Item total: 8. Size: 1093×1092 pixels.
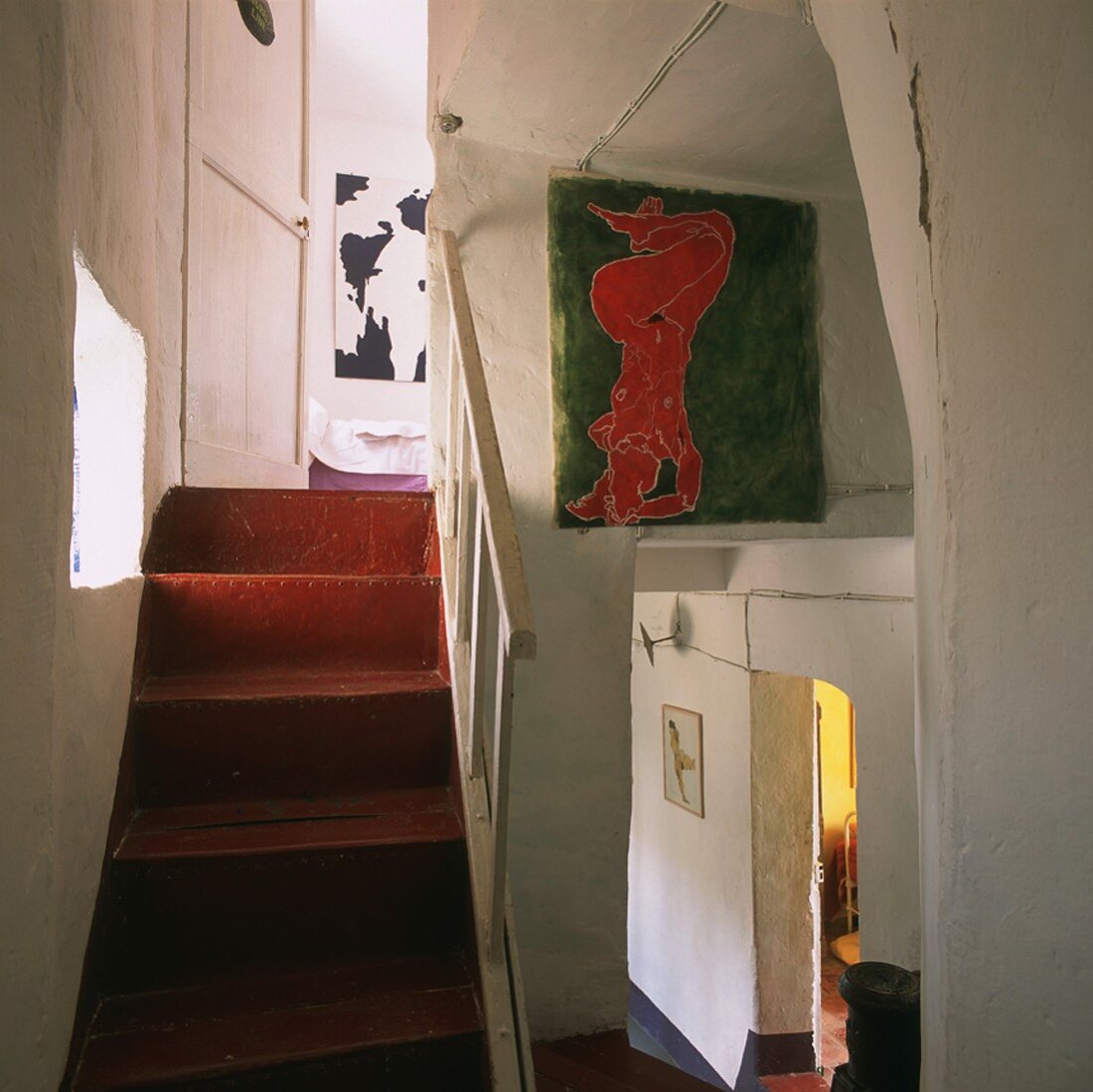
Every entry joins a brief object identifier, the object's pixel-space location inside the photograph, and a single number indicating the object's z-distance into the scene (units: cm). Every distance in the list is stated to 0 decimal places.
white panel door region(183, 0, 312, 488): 260
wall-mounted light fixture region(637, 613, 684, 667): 454
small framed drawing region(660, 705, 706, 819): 451
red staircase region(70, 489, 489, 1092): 137
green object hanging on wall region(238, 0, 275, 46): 287
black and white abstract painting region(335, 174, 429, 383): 509
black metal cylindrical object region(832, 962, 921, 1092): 169
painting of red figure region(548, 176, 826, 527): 244
